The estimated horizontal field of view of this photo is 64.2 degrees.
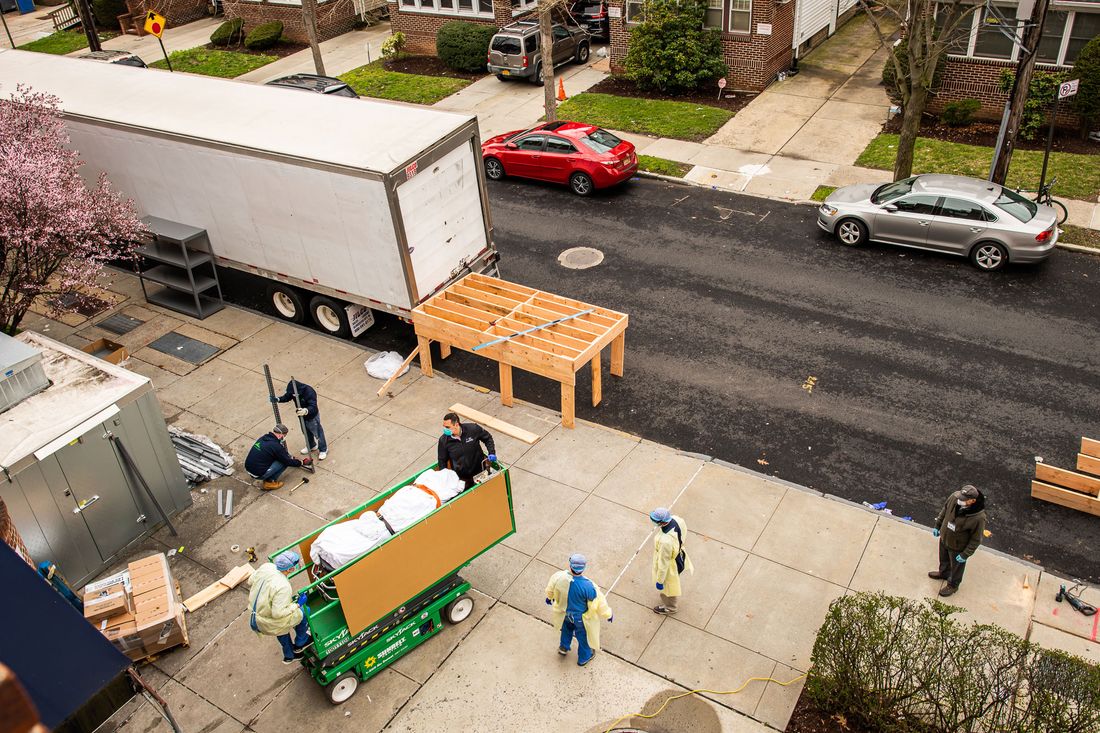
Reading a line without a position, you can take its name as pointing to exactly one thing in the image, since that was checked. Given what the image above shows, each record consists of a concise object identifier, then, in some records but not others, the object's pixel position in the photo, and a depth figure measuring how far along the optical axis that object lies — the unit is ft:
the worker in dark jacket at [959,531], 31.89
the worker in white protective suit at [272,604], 27.45
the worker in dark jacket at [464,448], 34.94
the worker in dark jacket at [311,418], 41.01
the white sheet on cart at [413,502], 31.22
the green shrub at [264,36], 111.45
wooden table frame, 43.68
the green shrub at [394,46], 104.42
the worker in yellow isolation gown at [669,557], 31.36
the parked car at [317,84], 82.17
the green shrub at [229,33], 115.55
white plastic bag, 49.03
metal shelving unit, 53.31
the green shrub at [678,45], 86.17
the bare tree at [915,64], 59.36
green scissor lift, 29.12
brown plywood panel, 29.17
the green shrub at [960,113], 75.87
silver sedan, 54.70
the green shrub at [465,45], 98.32
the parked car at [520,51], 93.15
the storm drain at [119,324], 54.90
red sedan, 68.69
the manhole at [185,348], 51.65
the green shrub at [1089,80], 69.10
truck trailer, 45.85
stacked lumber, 37.73
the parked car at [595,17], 103.96
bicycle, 60.18
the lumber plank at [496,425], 43.60
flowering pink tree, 42.34
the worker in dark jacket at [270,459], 39.86
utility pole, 55.93
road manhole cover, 60.29
